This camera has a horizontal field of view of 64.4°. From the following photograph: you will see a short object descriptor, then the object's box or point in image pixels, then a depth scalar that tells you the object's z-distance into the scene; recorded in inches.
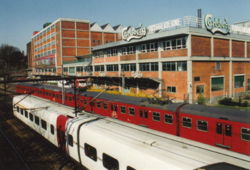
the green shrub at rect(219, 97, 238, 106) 1042.8
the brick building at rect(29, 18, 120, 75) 2418.8
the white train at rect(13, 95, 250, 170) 231.5
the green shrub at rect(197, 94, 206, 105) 1017.5
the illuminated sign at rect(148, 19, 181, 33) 1065.3
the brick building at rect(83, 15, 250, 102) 1035.9
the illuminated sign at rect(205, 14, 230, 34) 1096.2
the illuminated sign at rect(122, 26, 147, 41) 1227.1
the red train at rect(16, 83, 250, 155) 403.9
